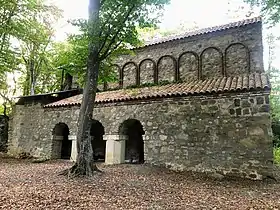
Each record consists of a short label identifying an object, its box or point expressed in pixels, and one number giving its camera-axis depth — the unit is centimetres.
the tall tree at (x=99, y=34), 771
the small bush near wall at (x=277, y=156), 1332
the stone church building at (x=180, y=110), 837
